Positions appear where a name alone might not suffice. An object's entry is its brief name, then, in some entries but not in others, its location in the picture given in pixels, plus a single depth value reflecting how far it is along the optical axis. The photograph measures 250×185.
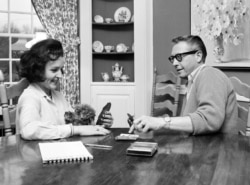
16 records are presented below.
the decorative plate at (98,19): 4.83
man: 1.78
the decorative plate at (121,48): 4.81
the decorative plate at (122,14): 4.83
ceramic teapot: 4.82
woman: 1.79
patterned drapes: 4.57
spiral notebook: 1.33
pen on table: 1.56
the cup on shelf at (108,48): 4.82
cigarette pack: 1.41
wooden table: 1.11
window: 4.42
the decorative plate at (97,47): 4.85
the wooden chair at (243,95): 1.96
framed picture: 2.88
